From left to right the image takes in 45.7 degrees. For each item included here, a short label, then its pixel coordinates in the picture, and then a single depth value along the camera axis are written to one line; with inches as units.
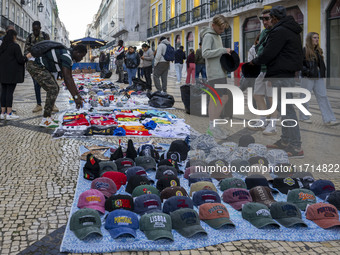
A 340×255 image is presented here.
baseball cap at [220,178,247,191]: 124.3
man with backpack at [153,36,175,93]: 415.5
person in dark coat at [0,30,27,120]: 266.8
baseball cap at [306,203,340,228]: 100.3
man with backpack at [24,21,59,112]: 296.8
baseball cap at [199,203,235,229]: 98.2
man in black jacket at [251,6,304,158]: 176.1
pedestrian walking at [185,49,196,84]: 564.9
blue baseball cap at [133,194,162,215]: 104.1
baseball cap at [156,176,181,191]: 122.5
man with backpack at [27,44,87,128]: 225.1
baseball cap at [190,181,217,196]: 120.0
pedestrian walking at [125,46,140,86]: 541.3
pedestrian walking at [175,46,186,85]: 723.4
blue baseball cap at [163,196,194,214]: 102.3
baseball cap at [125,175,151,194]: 122.5
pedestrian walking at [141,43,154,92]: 496.9
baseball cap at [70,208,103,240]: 91.1
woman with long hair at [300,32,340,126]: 255.0
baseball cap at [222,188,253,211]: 112.6
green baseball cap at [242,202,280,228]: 98.4
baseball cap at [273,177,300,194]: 125.5
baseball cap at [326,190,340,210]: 111.2
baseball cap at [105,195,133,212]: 105.0
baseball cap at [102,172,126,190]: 128.8
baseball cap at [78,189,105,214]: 105.9
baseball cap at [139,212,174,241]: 90.4
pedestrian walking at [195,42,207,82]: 513.0
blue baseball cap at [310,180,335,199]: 120.9
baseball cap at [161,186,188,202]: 112.5
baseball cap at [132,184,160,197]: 113.8
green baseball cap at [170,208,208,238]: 93.7
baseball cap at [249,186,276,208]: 110.2
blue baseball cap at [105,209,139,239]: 91.5
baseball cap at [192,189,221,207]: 111.6
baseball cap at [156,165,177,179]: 134.6
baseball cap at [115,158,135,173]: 143.1
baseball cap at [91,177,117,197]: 117.6
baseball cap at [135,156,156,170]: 147.6
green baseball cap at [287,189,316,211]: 111.3
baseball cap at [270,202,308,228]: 99.0
